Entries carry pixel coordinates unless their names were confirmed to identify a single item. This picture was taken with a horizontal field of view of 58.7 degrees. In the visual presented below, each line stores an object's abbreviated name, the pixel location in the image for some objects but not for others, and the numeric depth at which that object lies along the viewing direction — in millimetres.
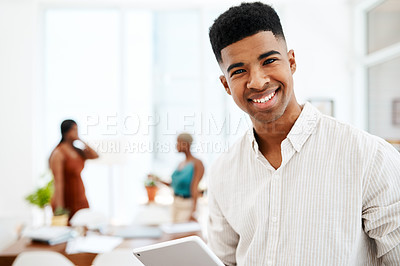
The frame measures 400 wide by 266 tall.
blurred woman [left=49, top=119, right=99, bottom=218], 3682
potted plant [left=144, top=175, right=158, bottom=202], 4582
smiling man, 977
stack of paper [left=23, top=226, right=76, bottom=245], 2650
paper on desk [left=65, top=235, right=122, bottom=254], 2467
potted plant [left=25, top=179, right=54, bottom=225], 4215
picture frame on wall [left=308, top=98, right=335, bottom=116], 4695
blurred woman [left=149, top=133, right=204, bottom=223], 3537
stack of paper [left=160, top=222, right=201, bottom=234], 2885
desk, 2404
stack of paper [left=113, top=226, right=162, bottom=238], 2754
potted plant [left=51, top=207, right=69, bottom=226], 3432
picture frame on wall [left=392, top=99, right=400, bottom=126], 3656
